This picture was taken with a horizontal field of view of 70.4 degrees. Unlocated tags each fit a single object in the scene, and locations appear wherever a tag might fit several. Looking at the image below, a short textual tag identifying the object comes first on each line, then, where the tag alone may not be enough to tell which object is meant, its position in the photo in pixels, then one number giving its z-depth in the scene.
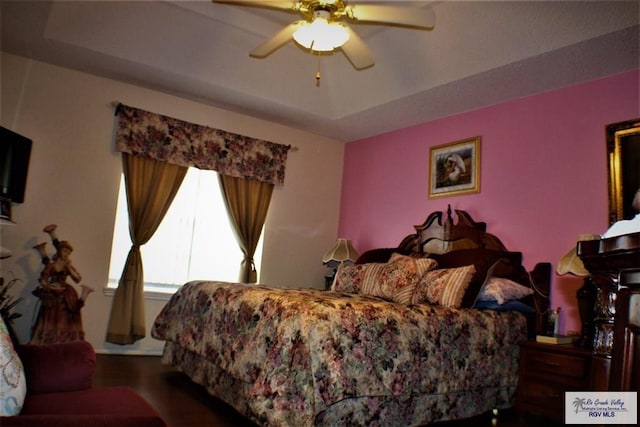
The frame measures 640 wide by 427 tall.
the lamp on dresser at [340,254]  4.93
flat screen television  3.53
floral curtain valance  4.28
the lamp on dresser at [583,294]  2.84
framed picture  4.18
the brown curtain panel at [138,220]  4.11
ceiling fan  2.46
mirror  3.07
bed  2.15
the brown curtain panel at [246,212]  4.83
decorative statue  3.56
